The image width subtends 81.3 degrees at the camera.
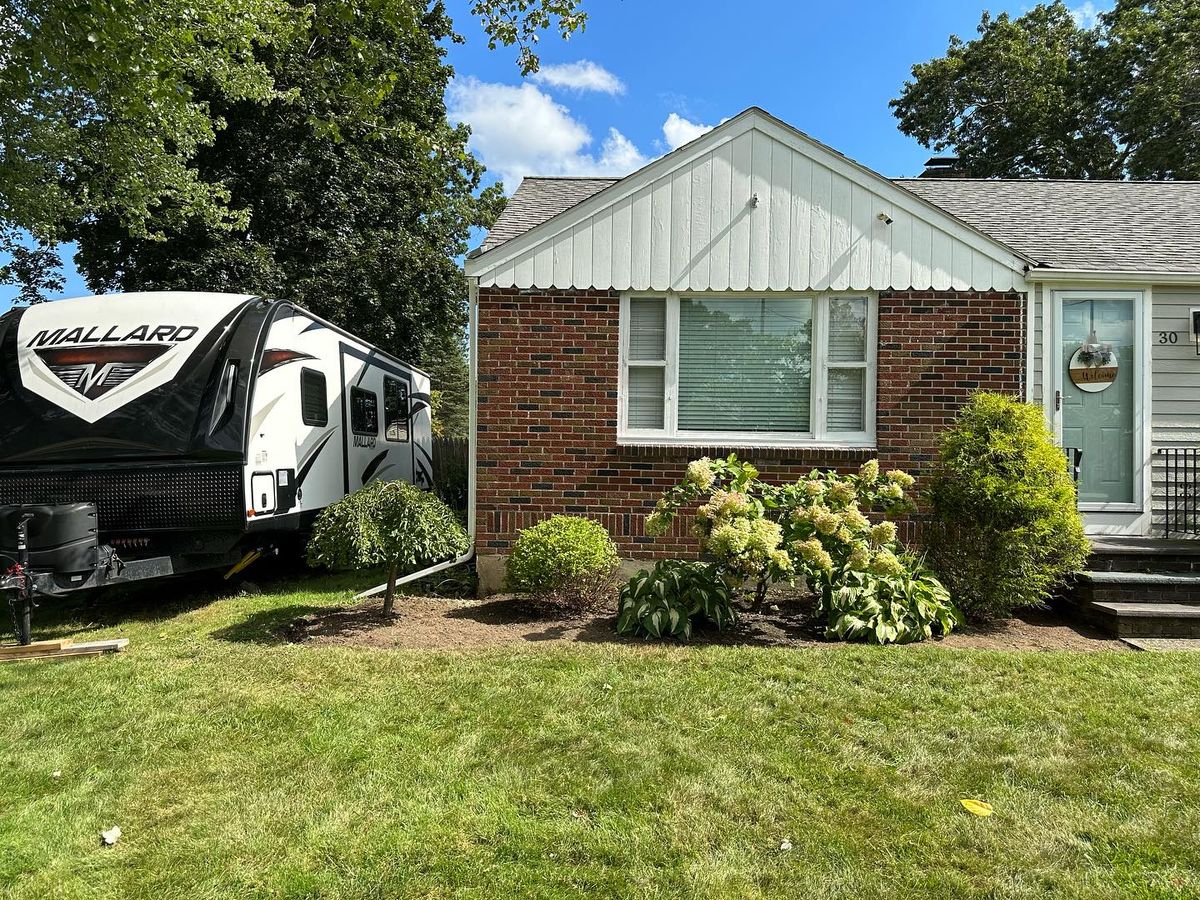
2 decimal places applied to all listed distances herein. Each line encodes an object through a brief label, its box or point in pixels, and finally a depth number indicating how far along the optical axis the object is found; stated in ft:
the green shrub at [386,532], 17.62
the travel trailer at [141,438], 17.63
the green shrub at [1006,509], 17.39
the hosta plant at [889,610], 16.66
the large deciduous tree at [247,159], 24.21
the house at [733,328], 20.95
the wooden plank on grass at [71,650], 16.57
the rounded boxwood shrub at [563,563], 18.31
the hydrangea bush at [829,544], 16.51
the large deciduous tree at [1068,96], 66.69
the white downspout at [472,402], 21.68
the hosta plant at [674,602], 16.98
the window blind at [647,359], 21.77
